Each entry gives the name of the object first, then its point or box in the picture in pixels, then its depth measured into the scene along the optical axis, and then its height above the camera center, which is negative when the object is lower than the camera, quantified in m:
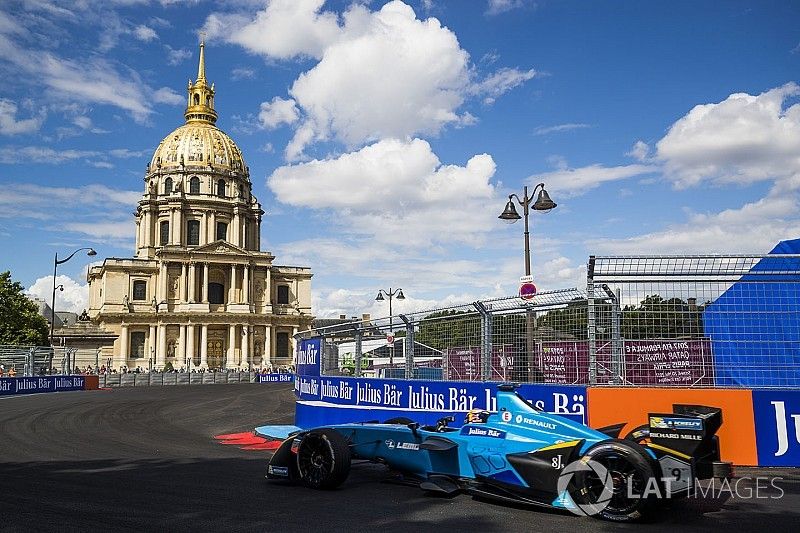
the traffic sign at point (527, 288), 14.40 +1.30
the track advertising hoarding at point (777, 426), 9.66 -1.11
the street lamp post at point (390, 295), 39.69 +3.28
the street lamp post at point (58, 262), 42.50 +5.76
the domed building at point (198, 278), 88.31 +10.07
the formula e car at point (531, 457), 6.48 -1.13
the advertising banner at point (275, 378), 61.00 -2.34
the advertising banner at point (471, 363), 11.66 -0.23
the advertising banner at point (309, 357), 15.24 -0.13
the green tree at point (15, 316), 63.31 +3.55
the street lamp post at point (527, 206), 16.39 +3.47
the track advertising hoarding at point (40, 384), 33.38 -1.63
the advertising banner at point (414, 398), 10.81 -0.85
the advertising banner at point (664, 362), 10.31 -0.20
